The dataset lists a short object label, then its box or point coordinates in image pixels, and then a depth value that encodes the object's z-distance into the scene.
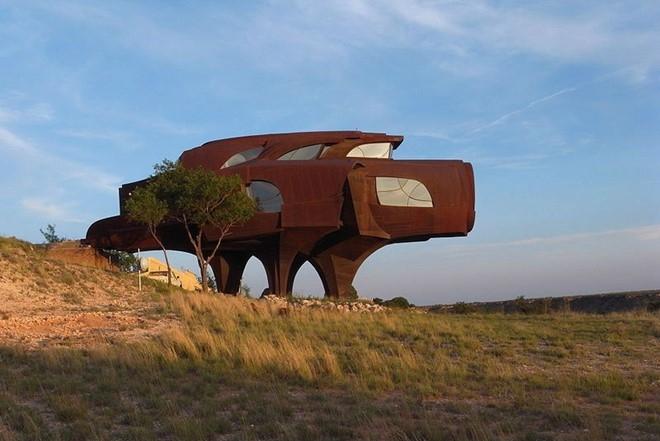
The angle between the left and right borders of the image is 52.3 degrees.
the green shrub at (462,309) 35.78
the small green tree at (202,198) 35.97
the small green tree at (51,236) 54.05
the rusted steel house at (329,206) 41.25
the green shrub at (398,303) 39.22
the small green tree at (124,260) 49.62
